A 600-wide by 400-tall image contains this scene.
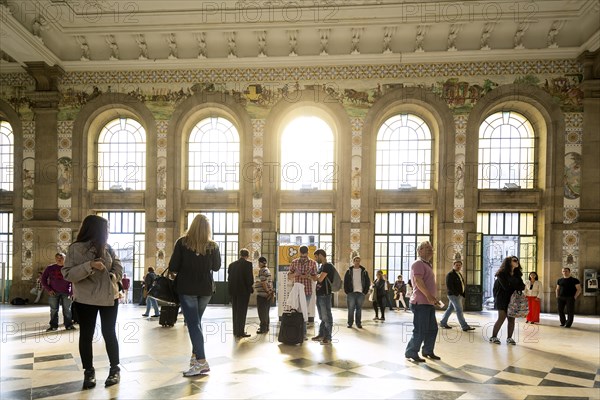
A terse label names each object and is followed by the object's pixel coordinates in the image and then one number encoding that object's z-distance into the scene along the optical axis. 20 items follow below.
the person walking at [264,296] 10.98
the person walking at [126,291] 16.16
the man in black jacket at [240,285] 10.61
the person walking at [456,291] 11.57
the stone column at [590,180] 16.84
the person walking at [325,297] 9.77
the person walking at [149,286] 13.85
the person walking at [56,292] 11.09
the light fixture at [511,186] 18.05
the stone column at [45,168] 18.59
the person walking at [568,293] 13.27
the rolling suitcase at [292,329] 9.31
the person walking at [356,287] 12.09
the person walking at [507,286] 9.82
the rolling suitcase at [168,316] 11.61
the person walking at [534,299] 13.73
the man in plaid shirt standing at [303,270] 10.16
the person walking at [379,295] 13.97
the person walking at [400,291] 16.47
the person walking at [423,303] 8.00
